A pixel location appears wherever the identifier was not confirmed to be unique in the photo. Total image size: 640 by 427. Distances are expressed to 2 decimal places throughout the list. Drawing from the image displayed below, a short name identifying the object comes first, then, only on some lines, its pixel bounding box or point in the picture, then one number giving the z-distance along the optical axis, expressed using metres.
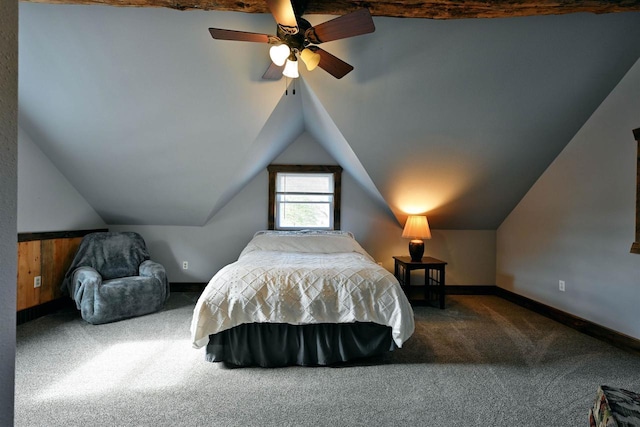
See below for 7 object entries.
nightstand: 3.88
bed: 2.33
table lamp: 3.97
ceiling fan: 1.80
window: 4.60
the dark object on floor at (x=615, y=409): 1.13
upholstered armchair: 3.14
